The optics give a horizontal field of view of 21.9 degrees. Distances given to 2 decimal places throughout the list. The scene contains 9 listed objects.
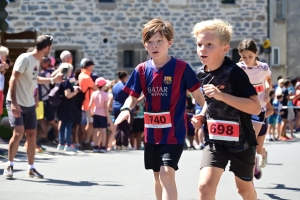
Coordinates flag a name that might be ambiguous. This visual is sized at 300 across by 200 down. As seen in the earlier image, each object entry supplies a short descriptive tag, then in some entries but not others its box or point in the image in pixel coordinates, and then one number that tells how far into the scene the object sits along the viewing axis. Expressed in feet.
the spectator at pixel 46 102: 50.90
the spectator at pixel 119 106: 54.49
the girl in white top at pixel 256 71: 30.81
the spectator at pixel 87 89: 53.67
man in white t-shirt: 33.73
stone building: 87.86
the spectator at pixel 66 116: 49.88
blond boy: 20.61
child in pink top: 52.49
